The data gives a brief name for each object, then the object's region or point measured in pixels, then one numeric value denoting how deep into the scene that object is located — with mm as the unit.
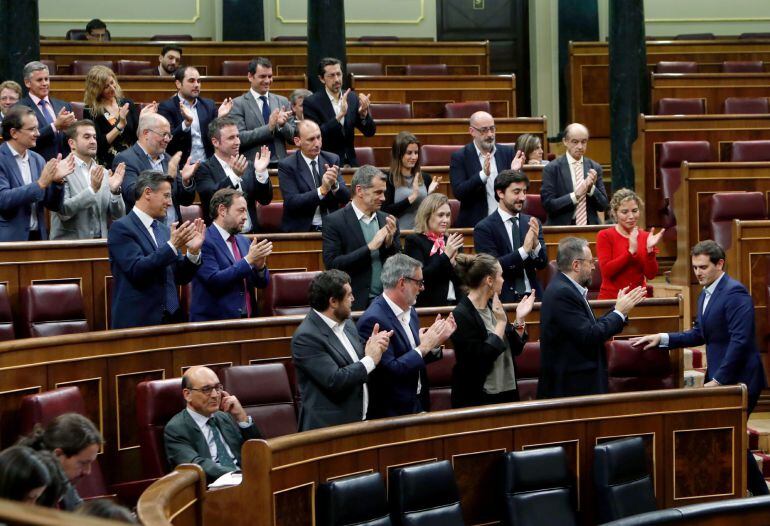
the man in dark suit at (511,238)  9766
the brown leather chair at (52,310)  9109
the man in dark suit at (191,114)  11687
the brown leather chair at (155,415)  7641
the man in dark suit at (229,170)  10156
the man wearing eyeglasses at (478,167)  11211
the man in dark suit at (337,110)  12398
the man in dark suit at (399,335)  7723
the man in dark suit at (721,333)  9070
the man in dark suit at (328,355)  7426
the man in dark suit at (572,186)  11656
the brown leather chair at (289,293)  9719
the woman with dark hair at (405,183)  10656
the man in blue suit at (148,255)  8375
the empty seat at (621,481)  7844
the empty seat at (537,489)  7613
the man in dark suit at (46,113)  11016
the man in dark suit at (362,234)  9305
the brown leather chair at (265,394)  8078
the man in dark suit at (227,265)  8766
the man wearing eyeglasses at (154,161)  9891
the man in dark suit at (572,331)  8391
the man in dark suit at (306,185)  10461
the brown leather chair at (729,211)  12555
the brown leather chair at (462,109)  15727
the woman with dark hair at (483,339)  8055
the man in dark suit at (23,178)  9406
